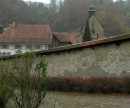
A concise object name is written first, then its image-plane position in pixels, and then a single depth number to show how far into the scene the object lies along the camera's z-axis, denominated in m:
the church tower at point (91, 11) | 62.12
